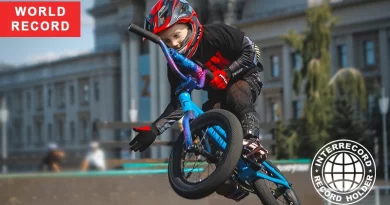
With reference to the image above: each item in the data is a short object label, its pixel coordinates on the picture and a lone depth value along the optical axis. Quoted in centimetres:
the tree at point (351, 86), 3126
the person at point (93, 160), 984
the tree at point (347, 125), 2988
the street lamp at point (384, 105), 2998
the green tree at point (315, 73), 2872
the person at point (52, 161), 961
